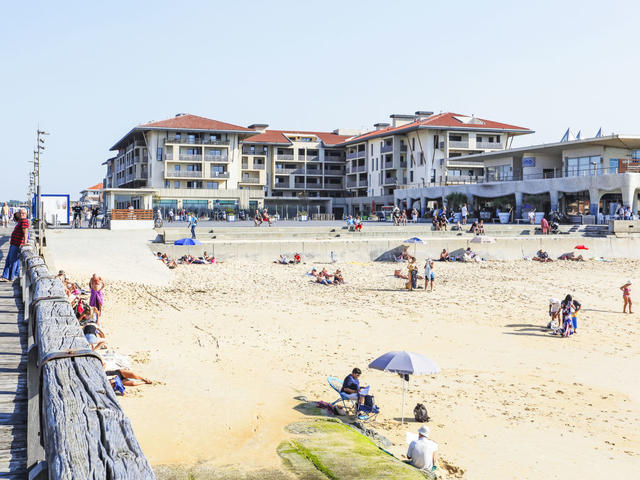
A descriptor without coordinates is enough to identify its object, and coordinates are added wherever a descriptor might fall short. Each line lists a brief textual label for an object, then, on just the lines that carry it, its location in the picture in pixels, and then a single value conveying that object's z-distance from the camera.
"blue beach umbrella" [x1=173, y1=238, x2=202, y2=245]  33.81
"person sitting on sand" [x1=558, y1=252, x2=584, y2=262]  40.20
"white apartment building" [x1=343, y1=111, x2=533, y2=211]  73.06
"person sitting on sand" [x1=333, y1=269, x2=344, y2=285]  29.11
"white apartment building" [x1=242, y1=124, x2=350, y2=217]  85.50
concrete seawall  35.38
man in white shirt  8.77
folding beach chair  11.27
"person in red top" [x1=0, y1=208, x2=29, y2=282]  11.07
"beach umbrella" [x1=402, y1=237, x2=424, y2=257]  38.03
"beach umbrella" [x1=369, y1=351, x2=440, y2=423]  11.66
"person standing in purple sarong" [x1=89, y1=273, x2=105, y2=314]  16.84
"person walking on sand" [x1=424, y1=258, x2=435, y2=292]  27.11
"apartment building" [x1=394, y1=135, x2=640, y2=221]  45.94
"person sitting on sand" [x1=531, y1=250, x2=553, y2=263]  39.75
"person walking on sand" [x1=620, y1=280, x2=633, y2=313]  22.18
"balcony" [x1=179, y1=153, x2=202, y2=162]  72.81
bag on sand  11.08
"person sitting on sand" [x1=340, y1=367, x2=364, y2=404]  11.27
